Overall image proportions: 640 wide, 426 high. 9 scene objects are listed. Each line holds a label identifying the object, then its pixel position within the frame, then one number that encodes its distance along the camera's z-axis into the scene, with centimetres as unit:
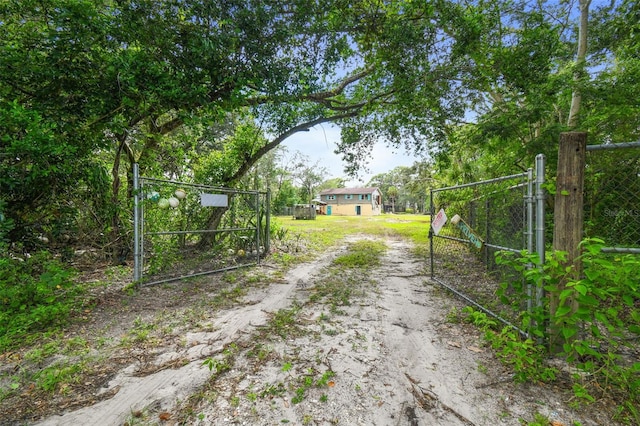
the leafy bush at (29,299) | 272
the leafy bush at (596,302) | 162
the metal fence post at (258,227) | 625
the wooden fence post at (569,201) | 209
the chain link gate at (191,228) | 439
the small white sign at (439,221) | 430
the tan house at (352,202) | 4181
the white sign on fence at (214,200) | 496
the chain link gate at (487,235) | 231
